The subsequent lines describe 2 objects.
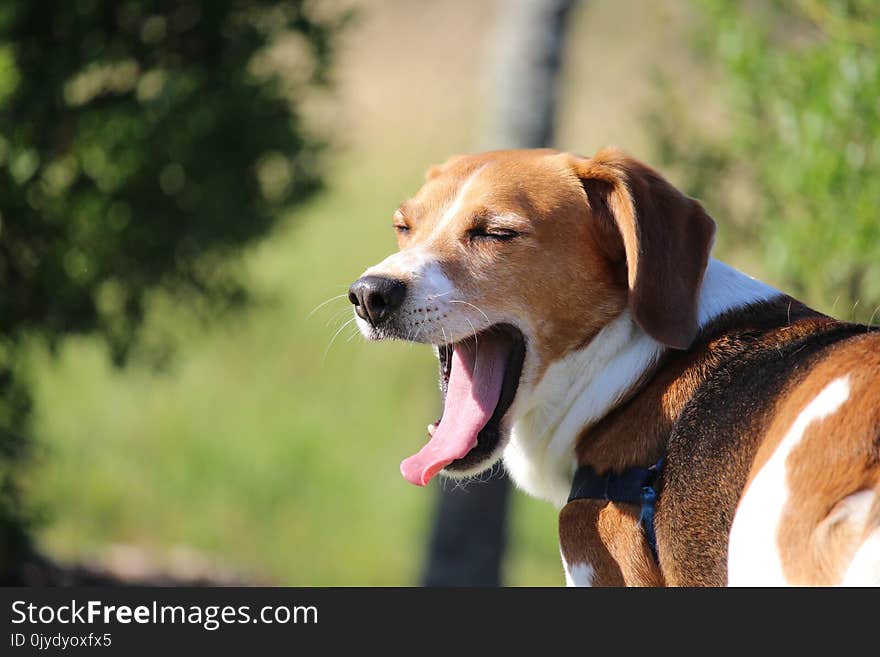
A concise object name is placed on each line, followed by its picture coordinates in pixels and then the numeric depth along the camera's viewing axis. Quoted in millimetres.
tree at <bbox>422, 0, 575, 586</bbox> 15984
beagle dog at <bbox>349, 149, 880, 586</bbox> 6273
